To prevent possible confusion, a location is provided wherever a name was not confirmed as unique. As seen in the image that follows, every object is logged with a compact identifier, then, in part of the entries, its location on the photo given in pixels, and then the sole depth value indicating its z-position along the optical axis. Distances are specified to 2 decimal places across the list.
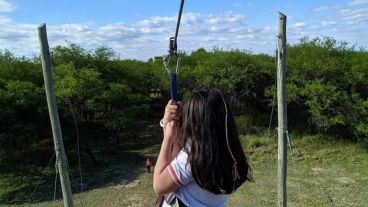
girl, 1.59
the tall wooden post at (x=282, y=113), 6.14
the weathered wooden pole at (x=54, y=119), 4.96
